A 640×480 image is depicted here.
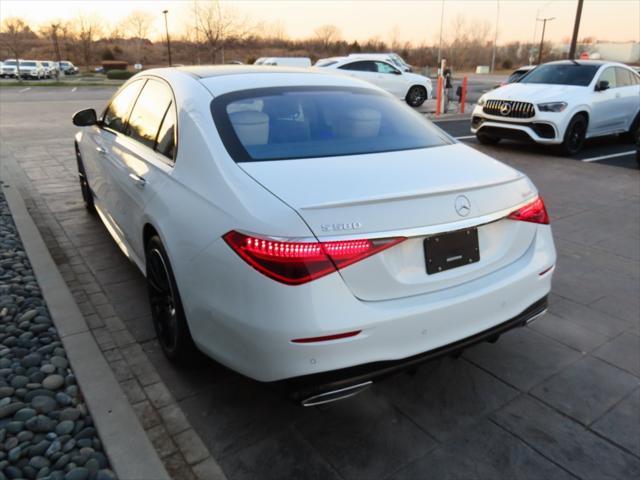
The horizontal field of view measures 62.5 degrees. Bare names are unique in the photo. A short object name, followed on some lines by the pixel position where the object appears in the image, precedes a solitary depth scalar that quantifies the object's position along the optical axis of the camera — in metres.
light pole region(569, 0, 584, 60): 21.71
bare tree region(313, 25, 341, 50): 87.12
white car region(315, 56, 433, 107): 17.86
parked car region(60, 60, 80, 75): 55.78
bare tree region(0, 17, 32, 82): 45.03
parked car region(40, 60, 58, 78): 45.84
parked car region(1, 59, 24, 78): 44.04
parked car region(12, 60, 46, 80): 43.09
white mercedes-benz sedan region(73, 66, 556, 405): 2.03
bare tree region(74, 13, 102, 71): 69.34
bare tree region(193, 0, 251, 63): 57.00
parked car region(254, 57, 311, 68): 21.52
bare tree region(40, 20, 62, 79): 74.14
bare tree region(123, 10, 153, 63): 86.06
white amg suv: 9.58
